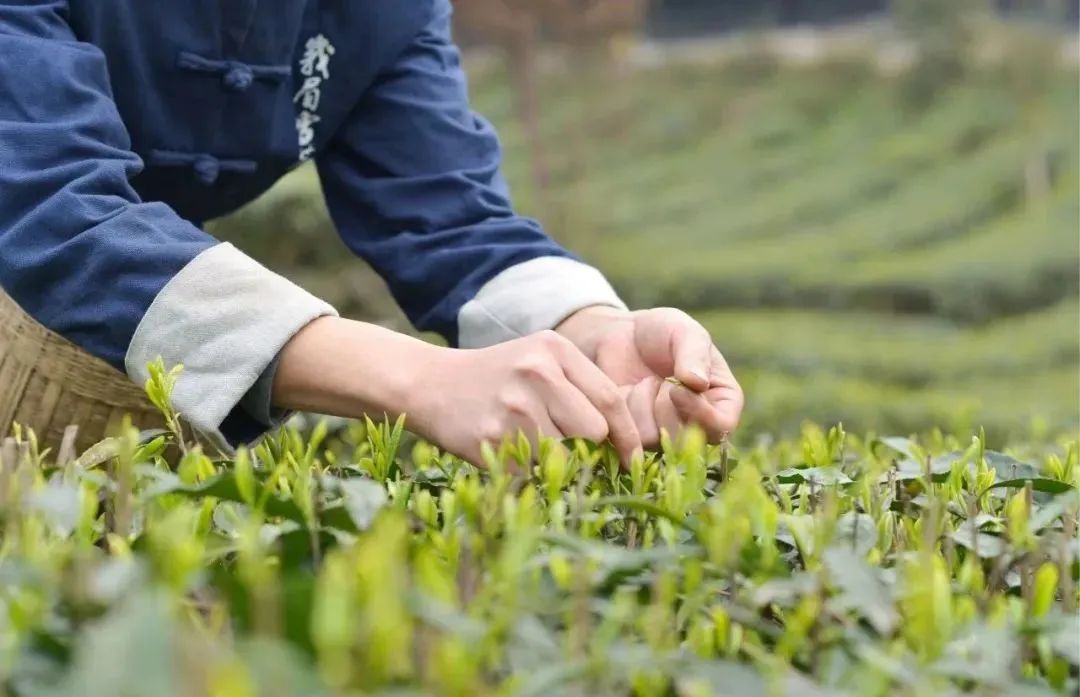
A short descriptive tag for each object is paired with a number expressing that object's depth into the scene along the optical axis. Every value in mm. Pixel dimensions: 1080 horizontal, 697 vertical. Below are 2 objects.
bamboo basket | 2073
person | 1873
